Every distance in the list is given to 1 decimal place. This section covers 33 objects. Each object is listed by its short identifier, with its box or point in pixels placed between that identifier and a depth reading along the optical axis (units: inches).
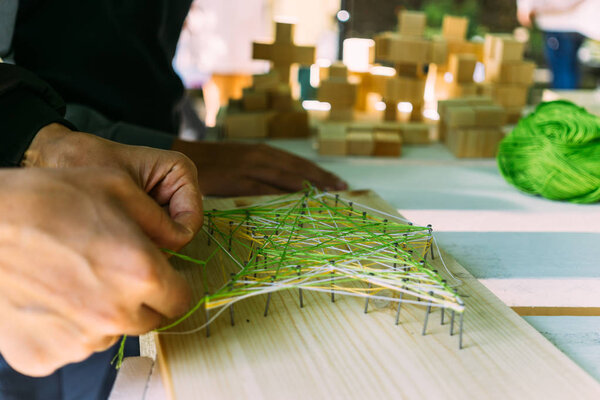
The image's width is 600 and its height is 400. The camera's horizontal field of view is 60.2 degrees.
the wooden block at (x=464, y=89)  70.8
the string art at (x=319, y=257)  26.5
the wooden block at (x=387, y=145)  61.2
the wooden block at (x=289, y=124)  69.9
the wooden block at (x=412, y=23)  66.7
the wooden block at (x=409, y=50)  66.3
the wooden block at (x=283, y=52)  72.2
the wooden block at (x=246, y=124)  67.9
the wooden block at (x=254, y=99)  68.8
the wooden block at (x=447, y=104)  62.2
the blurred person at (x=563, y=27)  103.7
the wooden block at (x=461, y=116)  60.0
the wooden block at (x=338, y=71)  71.8
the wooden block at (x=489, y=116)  59.4
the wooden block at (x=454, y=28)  74.8
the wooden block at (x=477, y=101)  62.2
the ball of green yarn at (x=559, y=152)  45.1
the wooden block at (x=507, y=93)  71.9
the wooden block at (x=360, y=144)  60.9
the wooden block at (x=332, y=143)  61.2
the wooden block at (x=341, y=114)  71.5
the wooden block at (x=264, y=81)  68.9
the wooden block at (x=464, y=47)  75.0
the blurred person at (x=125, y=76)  47.2
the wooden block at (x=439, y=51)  67.1
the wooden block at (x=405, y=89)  67.5
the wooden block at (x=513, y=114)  75.2
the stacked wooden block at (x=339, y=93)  69.3
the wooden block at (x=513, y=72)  71.4
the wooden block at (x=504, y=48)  69.7
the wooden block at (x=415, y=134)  67.5
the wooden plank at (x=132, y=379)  23.9
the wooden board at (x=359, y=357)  21.1
